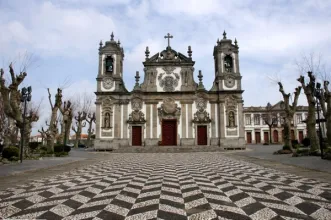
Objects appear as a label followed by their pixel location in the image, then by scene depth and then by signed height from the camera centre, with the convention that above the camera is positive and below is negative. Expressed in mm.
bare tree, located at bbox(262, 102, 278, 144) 48594 +3312
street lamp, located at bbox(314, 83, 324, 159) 12848 +2110
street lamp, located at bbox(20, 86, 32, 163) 13317 +2190
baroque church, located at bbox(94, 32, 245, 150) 24375 +2577
